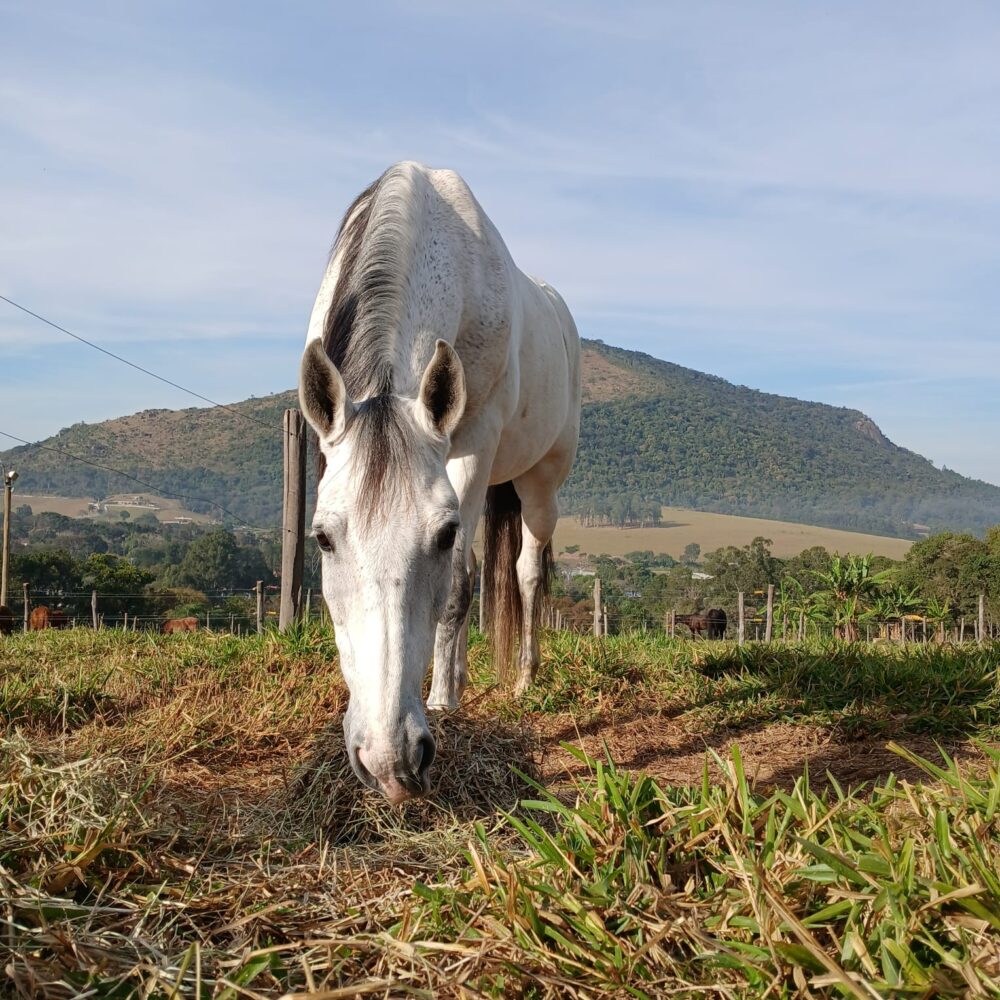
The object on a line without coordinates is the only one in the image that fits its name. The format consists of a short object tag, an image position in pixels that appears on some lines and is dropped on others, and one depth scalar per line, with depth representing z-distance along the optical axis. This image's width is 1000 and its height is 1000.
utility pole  17.80
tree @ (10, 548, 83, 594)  38.38
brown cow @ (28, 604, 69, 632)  20.97
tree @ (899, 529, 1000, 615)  39.25
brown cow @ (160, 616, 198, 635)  21.94
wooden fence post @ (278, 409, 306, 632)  7.64
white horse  2.44
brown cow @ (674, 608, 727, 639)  26.64
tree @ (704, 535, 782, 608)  47.31
